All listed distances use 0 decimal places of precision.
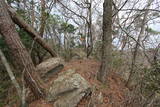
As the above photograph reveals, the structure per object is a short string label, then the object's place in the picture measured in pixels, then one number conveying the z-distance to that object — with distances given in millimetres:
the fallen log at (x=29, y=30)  2229
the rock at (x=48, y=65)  2563
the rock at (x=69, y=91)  1902
